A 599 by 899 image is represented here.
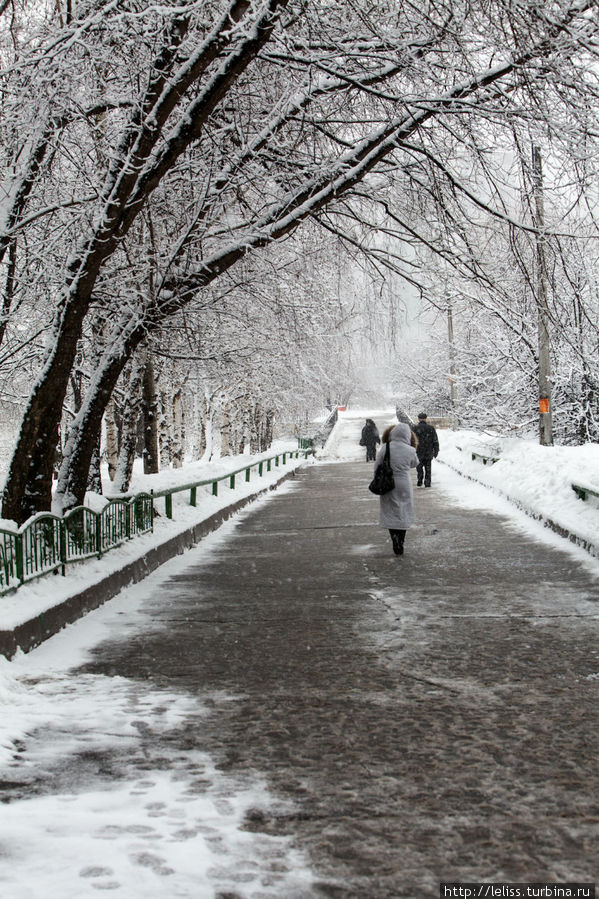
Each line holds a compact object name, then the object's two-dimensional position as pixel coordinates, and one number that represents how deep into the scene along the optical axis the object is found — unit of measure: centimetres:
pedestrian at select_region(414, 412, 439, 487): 2442
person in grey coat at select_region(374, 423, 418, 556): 1309
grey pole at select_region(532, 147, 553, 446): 1024
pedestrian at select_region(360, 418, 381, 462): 4056
